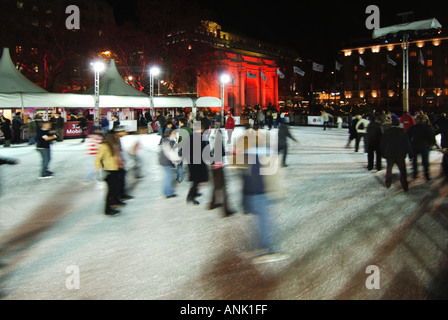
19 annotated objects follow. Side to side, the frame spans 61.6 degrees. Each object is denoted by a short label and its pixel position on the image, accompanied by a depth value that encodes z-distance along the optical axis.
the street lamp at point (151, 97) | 26.45
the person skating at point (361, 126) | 13.30
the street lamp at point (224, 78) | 29.73
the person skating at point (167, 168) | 7.66
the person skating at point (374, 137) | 9.99
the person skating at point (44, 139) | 9.52
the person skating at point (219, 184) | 6.06
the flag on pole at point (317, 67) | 34.94
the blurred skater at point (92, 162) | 10.04
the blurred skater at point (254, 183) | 4.97
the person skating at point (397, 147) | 7.67
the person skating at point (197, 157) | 6.40
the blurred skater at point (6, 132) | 16.73
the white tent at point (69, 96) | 20.03
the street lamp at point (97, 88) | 19.64
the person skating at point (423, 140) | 8.88
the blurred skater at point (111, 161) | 6.52
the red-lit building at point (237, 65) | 37.81
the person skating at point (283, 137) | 11.00
